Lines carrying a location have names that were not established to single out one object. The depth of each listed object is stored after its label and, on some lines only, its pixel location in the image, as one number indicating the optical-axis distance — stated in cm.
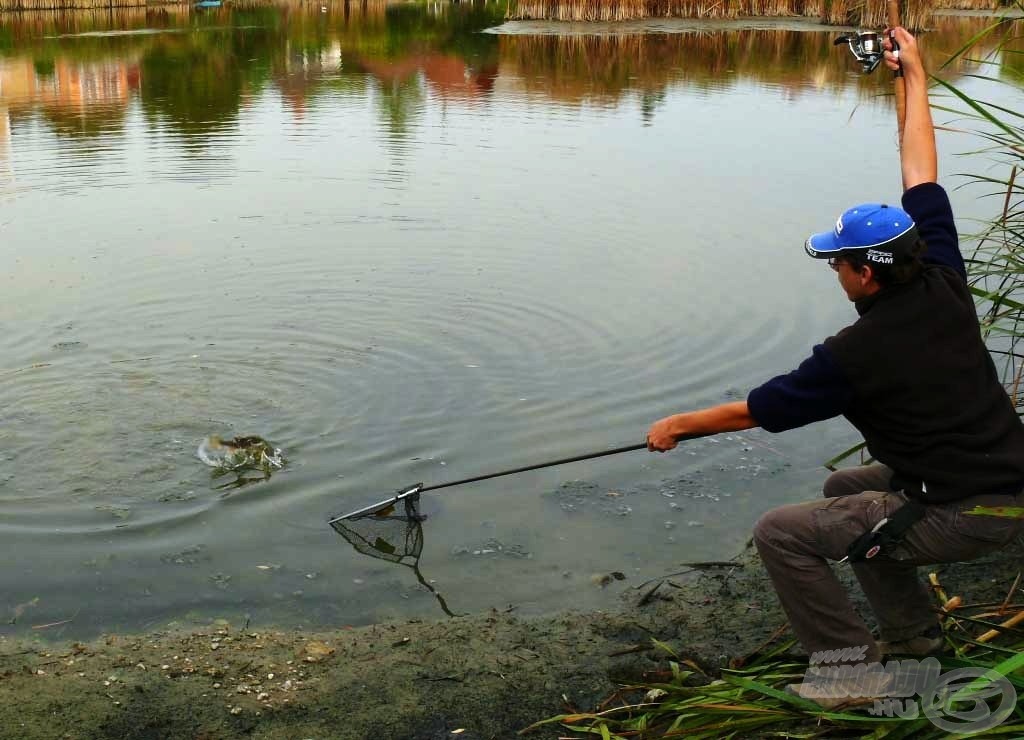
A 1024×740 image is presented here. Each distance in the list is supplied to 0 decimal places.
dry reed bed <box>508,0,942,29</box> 3581
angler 354
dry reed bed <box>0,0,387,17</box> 3806
